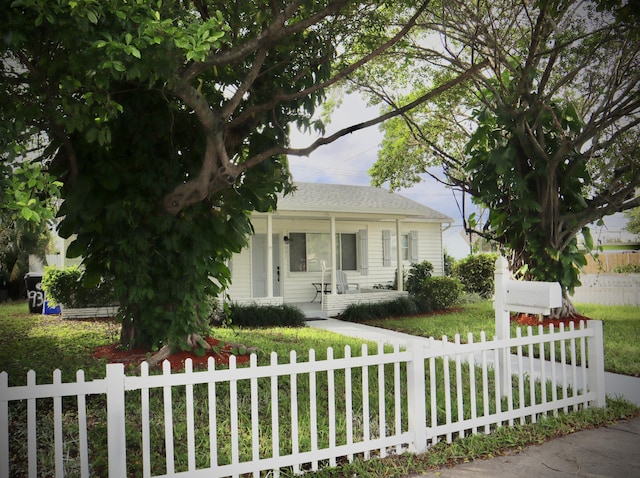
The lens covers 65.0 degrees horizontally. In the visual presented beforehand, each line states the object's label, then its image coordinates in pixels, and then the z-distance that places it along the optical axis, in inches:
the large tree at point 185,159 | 210.1
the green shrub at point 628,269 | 749.4
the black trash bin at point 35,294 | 620.1
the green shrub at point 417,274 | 682.0
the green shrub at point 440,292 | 599.5
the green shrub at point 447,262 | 910.1
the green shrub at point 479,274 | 741.3
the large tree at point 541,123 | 383.6
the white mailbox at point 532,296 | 190.9
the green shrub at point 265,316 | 483.5
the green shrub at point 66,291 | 510.7
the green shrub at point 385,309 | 542.6
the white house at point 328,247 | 593.9
